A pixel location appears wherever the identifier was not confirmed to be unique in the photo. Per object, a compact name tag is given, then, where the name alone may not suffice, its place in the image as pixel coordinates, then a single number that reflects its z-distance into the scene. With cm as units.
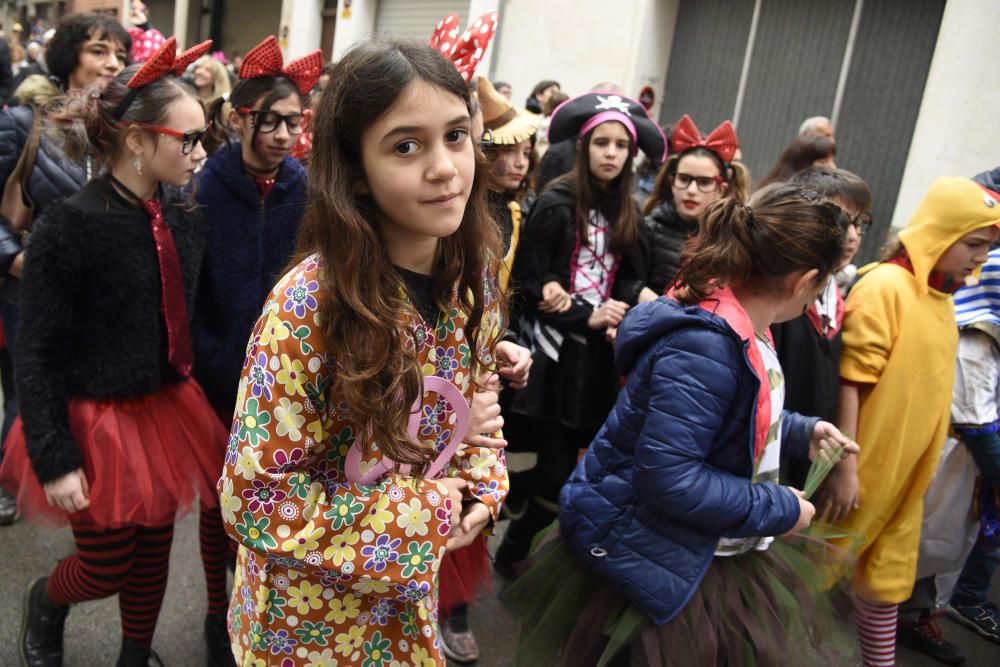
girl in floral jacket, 132
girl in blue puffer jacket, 186
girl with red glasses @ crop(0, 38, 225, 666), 205
